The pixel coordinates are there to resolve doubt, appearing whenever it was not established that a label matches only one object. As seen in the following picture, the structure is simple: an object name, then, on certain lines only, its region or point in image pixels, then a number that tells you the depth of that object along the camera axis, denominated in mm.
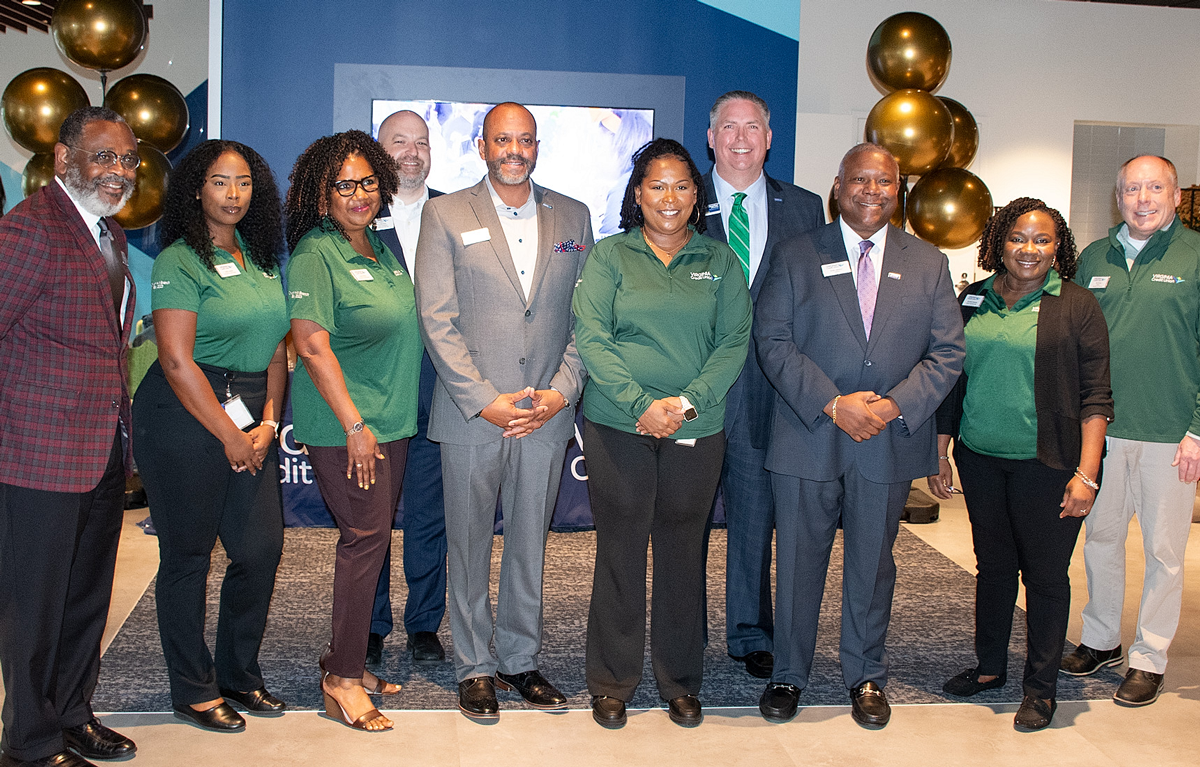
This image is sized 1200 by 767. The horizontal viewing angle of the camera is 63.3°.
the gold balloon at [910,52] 5422
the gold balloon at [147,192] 5043
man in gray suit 3008
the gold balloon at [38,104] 5094
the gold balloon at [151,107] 5242
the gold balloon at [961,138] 5660
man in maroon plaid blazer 2514
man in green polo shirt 3354
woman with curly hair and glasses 2865
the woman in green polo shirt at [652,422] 2949
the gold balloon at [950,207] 5477
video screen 5270
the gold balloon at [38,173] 5254
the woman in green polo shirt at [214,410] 2756
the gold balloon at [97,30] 5012
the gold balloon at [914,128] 5215
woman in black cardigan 3086
